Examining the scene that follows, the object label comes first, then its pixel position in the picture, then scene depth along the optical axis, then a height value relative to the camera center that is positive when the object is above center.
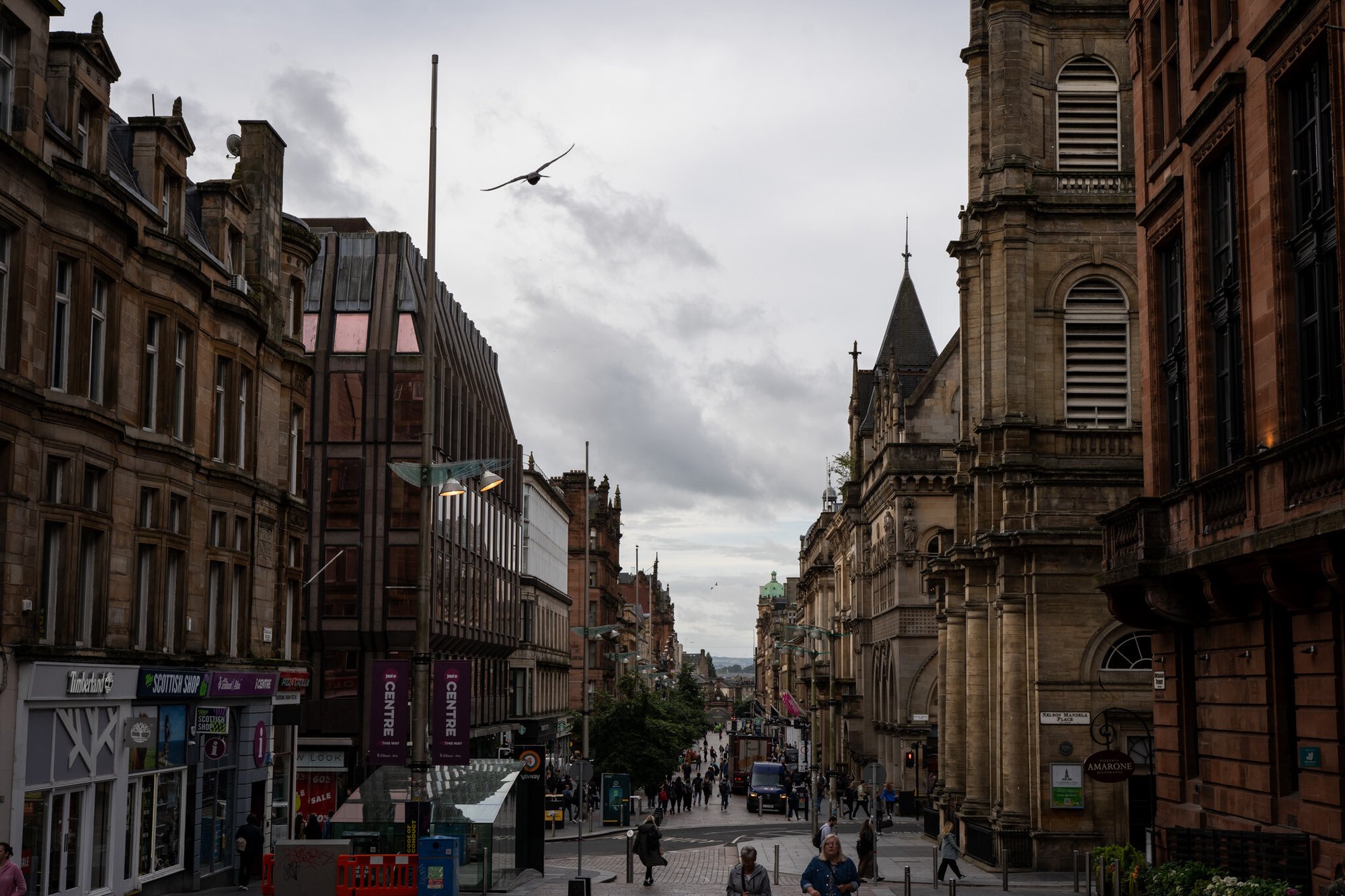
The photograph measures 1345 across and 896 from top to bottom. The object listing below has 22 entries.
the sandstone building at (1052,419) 37.69 +5.92
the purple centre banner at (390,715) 23.77 -1.10
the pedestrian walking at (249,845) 30.92 -4.09
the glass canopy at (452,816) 28.36 -3.23
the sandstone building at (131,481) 22.41 +2.88
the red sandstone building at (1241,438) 17.47 +2.88
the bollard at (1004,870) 32.19 -4.65
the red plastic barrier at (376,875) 24.16 -3.66
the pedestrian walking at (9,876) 16.33 -2.52
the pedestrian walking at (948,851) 33.16 -4.40
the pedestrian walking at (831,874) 16.22 -2.41
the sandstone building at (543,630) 84.14 +0.98
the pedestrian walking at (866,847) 32.16 -4.16
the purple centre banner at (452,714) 24.64 -1.15
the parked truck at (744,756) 83.00 -5.93
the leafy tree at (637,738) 64.62 -3.89
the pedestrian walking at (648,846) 32.84 -4.27
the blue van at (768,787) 71.19 -6.59
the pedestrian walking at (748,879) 17.19 -2.61
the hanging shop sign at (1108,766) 25.34 -1.91
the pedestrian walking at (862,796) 62.43 -6.35
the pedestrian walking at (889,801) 63.86 -6.42
